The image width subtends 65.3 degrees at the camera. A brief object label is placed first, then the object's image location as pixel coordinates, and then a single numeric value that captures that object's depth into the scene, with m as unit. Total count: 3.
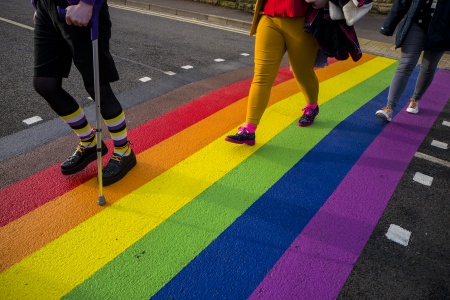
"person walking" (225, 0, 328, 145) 2.83
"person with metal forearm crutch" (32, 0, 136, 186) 2.15
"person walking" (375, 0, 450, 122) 3.28
